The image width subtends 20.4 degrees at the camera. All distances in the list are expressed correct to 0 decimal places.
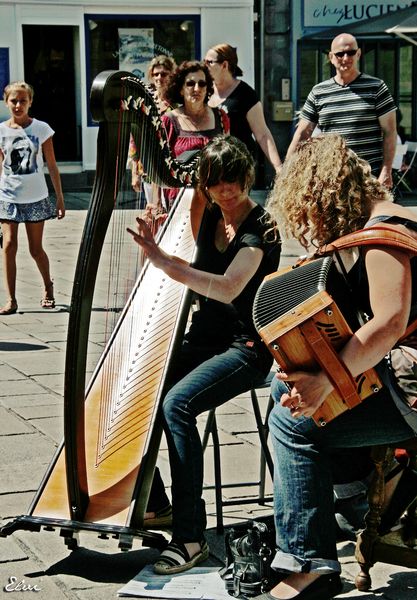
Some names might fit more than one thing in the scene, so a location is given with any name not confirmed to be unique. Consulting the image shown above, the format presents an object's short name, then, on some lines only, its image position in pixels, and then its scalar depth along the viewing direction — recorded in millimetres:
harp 3496
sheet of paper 3586
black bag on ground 3535
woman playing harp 3807
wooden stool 3527
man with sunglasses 7062
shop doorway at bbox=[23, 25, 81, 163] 18016
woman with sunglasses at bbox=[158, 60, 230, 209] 7027
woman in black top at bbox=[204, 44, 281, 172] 8000
